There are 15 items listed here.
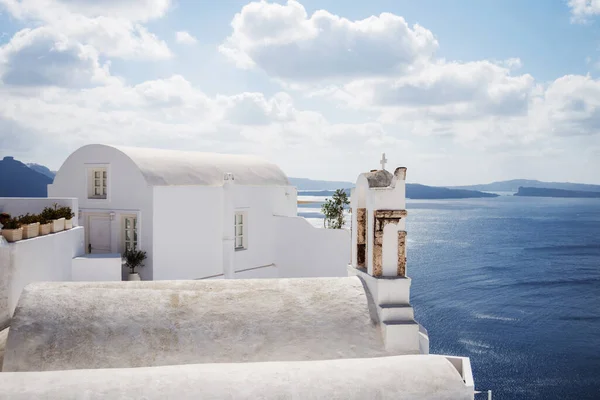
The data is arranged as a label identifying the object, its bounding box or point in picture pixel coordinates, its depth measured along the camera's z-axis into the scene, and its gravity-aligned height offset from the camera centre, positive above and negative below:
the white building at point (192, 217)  16.81 -1.08
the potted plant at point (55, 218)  13.60 -0.88
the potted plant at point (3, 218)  11.66 -0.74
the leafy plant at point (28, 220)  12.31 -0.83
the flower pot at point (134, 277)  16.09 -2.91
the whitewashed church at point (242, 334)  7.11 -2.54
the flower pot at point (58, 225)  13.54 -1.05
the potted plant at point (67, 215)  14.40 -0.82
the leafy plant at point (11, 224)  11.13 -0.85
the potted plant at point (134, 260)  16.42 -2.40
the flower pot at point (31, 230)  11.68 -1.04
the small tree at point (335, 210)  20.20 -0.91
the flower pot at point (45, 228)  12.63 -1.08
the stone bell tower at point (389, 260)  9.21 -1.45
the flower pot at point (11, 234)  10.90 -1.05
